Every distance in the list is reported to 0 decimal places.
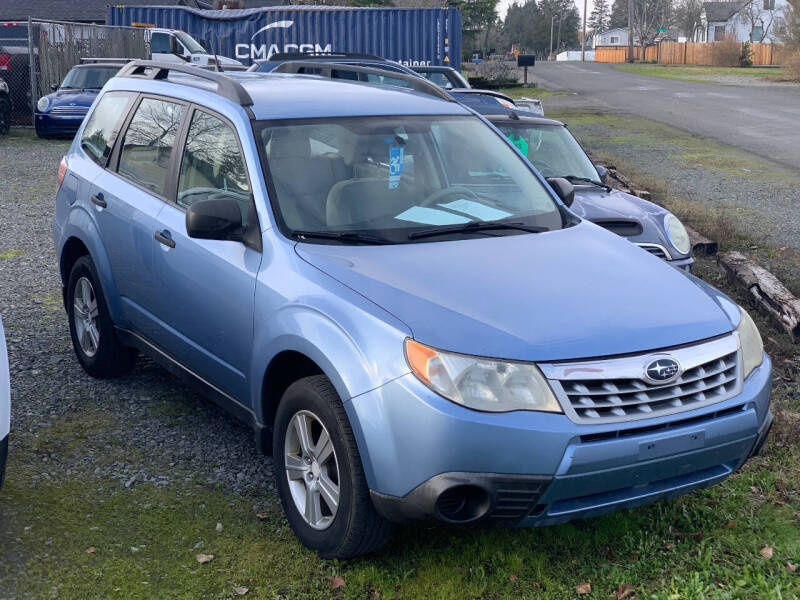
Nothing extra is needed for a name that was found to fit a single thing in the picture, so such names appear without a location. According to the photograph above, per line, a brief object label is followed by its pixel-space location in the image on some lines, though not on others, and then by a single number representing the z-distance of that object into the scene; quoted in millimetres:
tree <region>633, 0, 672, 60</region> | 107188
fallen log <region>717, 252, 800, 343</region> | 6613
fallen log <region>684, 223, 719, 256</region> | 9117
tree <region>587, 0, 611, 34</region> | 182500
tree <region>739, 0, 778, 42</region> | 91000
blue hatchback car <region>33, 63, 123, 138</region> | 19938
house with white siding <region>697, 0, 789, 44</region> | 90562
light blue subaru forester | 3305
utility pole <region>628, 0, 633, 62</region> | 90688
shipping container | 26672
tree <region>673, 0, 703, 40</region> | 104438
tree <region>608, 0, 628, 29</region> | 158875
